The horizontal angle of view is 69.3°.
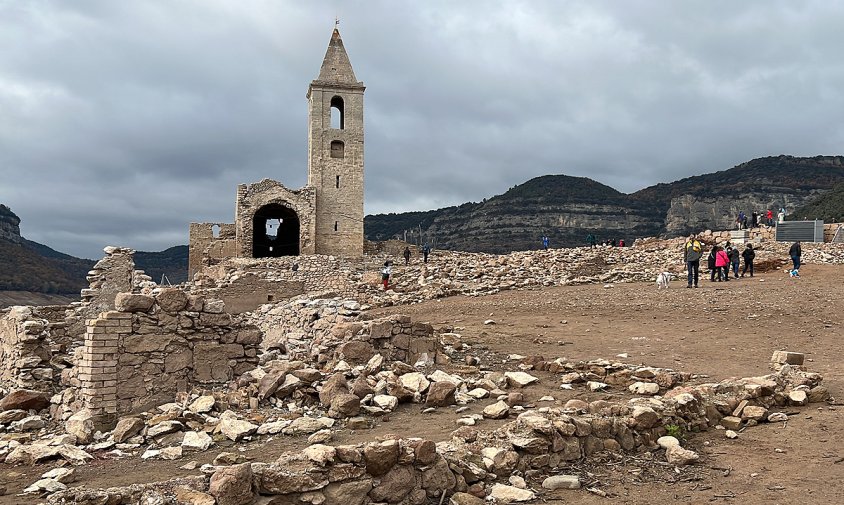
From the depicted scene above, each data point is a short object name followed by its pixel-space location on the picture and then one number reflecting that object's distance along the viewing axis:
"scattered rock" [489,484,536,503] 5.49
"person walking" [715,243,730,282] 21.56
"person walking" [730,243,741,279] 22.48
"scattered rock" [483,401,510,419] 7.49
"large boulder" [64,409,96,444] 7.22
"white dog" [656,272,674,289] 20.71
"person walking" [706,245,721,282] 21.67
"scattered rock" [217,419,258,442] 6.91
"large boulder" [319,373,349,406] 7.89
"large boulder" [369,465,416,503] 5.21
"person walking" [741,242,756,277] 22.44
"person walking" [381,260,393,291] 25.09
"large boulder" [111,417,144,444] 7.07
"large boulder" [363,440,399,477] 5.20
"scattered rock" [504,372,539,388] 9.18
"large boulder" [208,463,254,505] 4.59
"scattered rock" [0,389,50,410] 8.80
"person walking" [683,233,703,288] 19.14
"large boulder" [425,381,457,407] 8.09
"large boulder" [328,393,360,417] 7.57
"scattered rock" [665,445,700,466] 6.36
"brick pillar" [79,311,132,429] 7.89
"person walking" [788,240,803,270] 22.12
